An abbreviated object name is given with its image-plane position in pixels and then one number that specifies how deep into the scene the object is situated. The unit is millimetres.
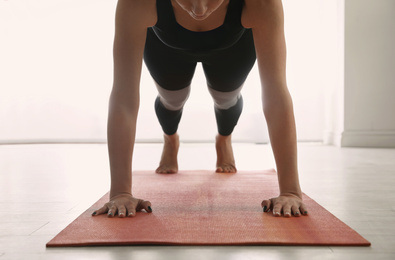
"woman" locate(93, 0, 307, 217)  1178
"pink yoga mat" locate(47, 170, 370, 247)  894
